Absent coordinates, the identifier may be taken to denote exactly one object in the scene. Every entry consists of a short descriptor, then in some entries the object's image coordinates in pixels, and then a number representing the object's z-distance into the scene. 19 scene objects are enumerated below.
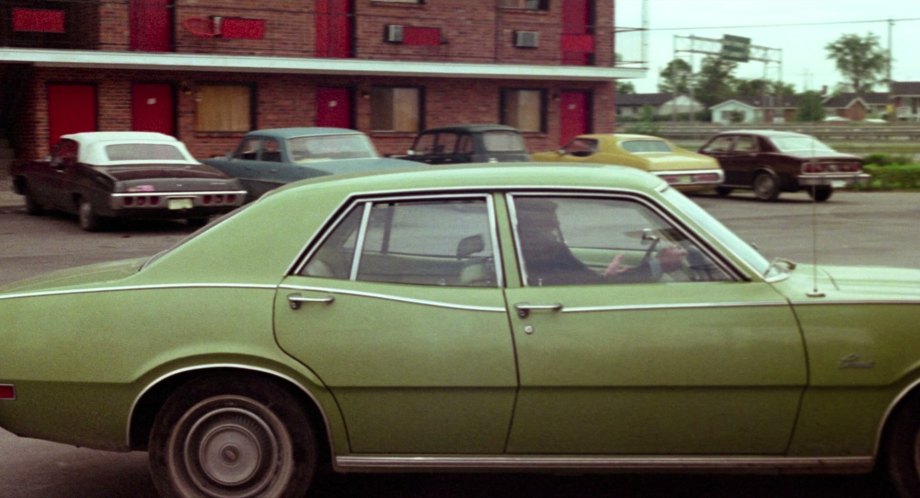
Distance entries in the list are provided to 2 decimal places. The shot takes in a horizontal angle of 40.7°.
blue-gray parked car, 18.22
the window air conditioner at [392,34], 32.31
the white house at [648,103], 126.38
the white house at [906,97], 124.62
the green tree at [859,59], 126.62
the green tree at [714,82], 109.38
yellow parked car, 23.97
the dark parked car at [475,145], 23.17
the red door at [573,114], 36.00
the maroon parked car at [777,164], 25.06
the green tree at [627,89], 127.76
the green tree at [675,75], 121.25
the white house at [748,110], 105.82
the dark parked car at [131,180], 17.03
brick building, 28.09
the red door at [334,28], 31.78
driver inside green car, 4.85
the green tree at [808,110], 85.24
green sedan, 4.66
